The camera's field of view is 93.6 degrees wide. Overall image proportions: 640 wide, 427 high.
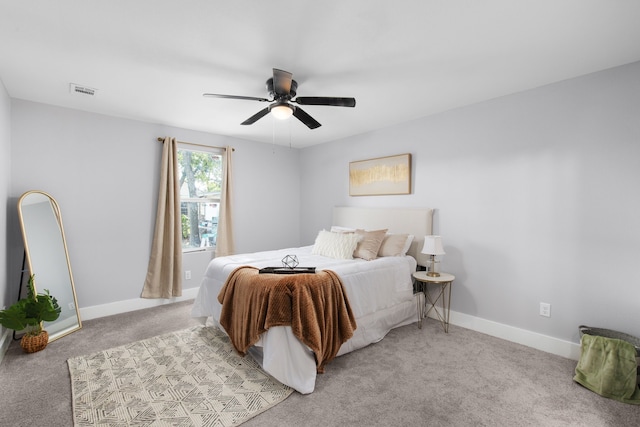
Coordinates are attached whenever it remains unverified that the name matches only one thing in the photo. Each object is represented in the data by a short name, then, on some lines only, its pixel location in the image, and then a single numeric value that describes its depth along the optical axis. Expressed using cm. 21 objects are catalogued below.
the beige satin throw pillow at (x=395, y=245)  353
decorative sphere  296
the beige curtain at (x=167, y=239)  400
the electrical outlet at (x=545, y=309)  283
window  444
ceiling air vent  284
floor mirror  306
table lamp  320
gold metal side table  319
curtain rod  406
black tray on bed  259
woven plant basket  269
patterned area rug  190
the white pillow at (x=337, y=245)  352
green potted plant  255
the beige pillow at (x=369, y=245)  348
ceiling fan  230
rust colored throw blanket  224
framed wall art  394
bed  223
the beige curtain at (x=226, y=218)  459
